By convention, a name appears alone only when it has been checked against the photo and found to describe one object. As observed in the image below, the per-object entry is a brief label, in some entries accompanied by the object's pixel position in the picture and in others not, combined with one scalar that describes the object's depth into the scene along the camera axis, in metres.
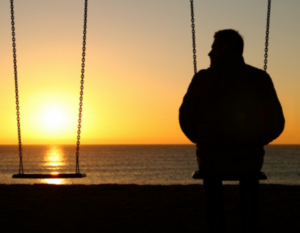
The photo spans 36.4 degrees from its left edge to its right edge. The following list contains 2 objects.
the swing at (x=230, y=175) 3.45
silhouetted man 3.41
